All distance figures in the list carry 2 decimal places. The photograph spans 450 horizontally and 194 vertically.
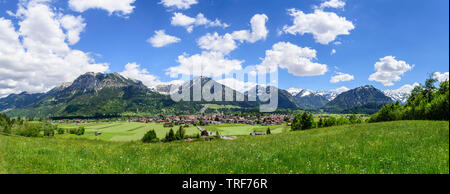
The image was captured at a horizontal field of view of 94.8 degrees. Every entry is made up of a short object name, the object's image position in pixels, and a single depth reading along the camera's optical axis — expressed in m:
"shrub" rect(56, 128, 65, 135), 163.05
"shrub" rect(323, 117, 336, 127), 95.19
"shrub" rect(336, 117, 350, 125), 97.25
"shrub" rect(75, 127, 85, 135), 161.96
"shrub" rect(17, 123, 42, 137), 86.53
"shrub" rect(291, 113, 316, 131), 83.56
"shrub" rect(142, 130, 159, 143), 83.69
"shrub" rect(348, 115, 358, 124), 97.88
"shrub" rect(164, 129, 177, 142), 93.24
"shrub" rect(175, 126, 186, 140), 102.26
